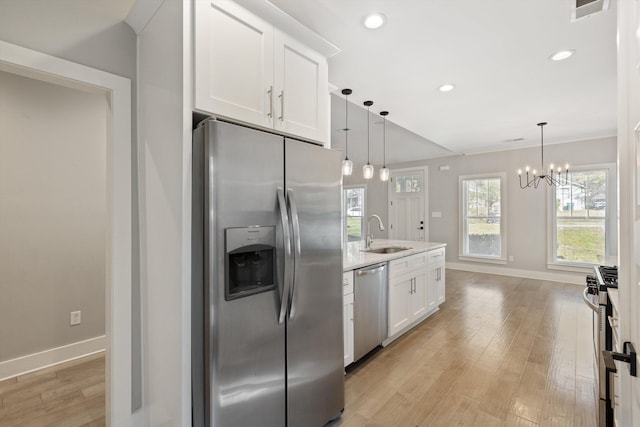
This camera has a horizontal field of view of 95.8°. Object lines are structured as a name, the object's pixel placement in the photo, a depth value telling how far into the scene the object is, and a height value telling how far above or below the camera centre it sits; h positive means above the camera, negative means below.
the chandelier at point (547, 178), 5.45 +0.63
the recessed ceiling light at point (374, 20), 1.86 +1.26
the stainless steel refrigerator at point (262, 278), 1.26 -0.33
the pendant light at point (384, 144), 3.64 +1.37
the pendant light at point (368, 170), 3.30 +0.47
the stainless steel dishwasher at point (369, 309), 2.47 -0.88
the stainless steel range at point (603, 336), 1.65 -0.75
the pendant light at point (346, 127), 3.09 +1.30
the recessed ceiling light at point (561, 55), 2.35 +1.30
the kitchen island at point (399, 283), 2.40 -0.77
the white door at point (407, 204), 7.29 +0.18
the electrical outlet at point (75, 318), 2.66 -0.98
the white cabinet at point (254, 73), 1.34 +0.74
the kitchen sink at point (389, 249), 3.60 -0.48
